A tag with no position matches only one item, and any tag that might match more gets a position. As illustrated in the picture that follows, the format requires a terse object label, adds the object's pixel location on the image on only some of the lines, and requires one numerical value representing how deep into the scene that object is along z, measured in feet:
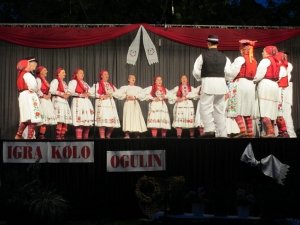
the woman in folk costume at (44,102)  35.01
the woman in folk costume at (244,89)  28.99
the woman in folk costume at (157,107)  37.09
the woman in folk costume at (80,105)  35.99
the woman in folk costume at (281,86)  30.58
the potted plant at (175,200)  21.95
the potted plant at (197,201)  21.98
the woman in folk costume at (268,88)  28.89
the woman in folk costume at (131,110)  37.14
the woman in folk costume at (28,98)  31.37
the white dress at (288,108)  33.78
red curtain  36.37
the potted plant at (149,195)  24.12
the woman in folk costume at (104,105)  36.45
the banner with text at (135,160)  24.75
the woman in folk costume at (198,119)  37.50
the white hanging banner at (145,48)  37.50
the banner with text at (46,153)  24.68
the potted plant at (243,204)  21.76
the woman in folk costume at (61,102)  35.73
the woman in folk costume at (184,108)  37.52
